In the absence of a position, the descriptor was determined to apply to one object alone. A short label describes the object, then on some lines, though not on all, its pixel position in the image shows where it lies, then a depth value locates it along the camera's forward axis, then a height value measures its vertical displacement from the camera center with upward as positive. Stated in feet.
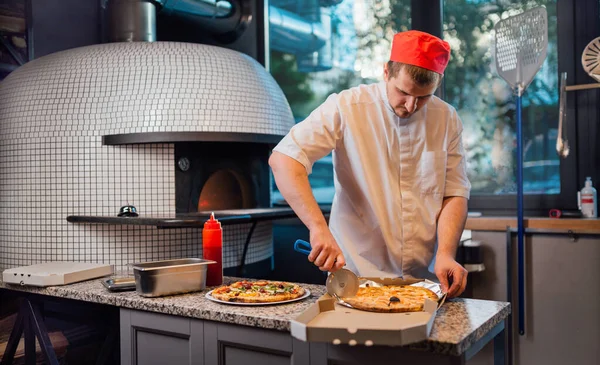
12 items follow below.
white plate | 5.51 -1.20
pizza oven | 10.00 +0.64
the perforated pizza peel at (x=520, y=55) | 9.93 +2.15
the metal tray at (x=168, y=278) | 5.95 -1.04
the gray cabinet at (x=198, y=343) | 5.08 -1.57
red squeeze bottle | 6.59 -0.80
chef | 6.63 +0.08
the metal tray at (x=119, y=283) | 6.49 -1.20
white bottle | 10.11 -0.51
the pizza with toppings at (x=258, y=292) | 5.54 -1.15
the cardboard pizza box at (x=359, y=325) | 4.05 -1.12
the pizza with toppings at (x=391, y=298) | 4.72 -1.07
